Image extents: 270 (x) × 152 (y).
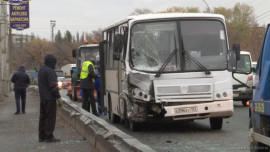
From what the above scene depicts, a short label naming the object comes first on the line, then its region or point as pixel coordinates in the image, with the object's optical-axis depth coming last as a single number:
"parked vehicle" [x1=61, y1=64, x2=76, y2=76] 87.57
